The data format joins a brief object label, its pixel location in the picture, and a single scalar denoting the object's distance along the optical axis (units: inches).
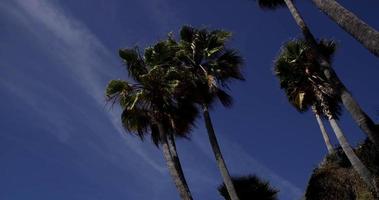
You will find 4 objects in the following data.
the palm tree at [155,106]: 823.7
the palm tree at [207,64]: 851.4
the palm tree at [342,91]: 587.8
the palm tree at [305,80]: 1099.3
